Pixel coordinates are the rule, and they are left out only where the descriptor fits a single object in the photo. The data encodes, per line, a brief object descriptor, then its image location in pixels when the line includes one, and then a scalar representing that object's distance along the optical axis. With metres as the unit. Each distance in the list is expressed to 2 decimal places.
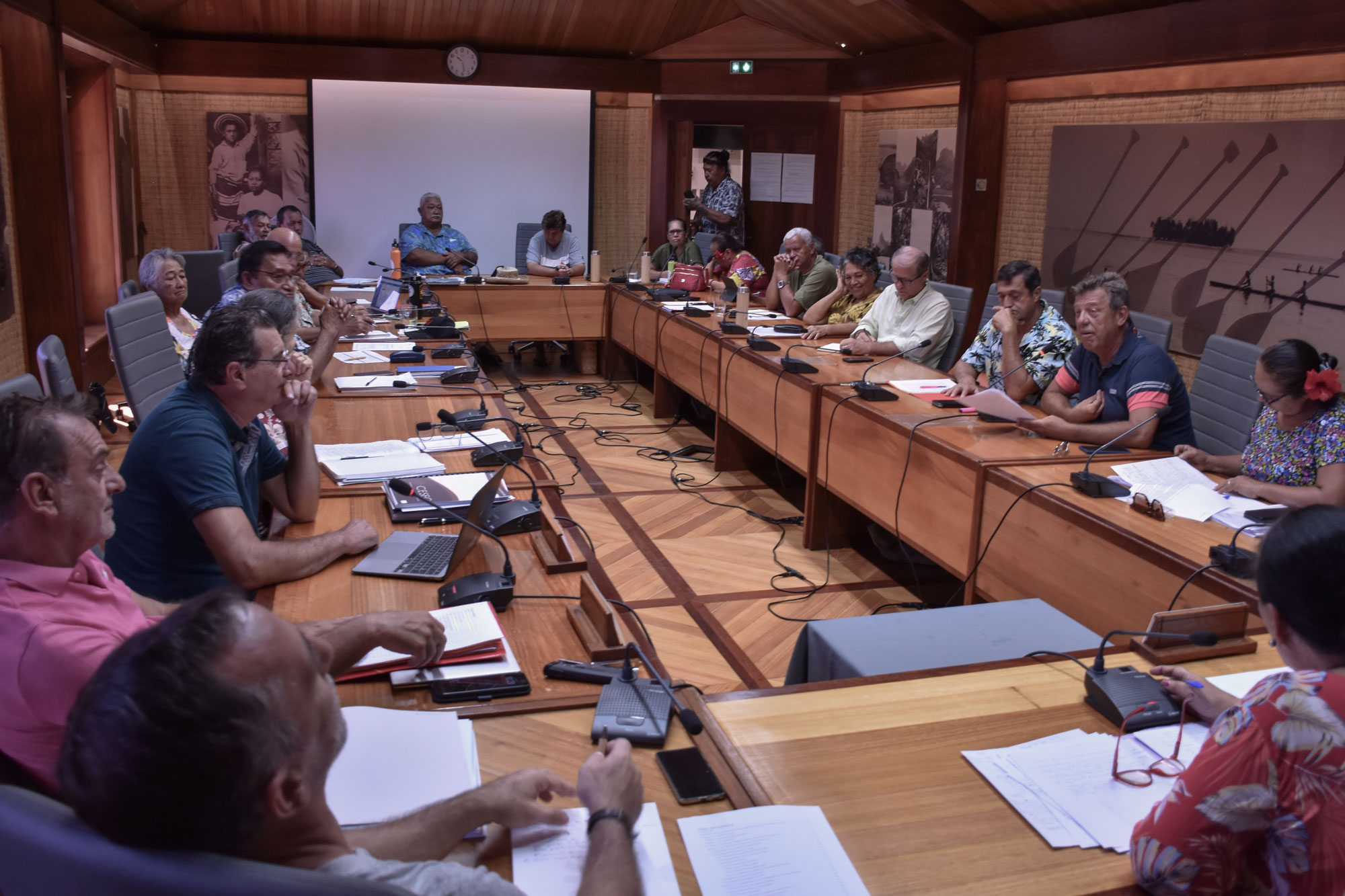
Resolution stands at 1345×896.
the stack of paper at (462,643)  1.68
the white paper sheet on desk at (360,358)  4.29
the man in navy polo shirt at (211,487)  1.98
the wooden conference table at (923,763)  1.29
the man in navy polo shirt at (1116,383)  3.16
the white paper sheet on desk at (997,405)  3.17
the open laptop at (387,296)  5.55
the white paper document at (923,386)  3.90
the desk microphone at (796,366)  4.25
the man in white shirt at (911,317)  4.76
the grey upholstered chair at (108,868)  0.80
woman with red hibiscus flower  2.57
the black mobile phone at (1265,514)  2.44
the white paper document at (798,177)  8.77
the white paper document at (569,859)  1.20
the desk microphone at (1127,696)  1.60
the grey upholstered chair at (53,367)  2.88
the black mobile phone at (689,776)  1.39
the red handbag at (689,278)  6.79
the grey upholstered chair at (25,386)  2.14
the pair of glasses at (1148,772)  1.46
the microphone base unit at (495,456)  2.79
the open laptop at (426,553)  2.04
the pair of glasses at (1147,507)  2.49
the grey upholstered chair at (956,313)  5.01
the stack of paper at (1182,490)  2.53
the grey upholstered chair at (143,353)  3.34
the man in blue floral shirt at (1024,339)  3.91
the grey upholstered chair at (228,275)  5.02
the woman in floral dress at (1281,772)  1.14
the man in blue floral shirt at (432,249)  7.23
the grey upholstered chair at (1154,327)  3.97
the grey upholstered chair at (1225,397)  3.39
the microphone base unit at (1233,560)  2.13
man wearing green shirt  5.85
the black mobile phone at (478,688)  1.61
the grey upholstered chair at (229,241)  7.16
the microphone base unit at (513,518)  2.28
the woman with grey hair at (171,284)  4.13
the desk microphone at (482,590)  1.90
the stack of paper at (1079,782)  1.37
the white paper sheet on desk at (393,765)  1.33
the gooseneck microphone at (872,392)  3.74
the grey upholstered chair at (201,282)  5.61
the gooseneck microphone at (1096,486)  2.64
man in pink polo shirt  1.29
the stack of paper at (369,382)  3.76
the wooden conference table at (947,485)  2.39
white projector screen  8.45
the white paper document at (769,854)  1.23
